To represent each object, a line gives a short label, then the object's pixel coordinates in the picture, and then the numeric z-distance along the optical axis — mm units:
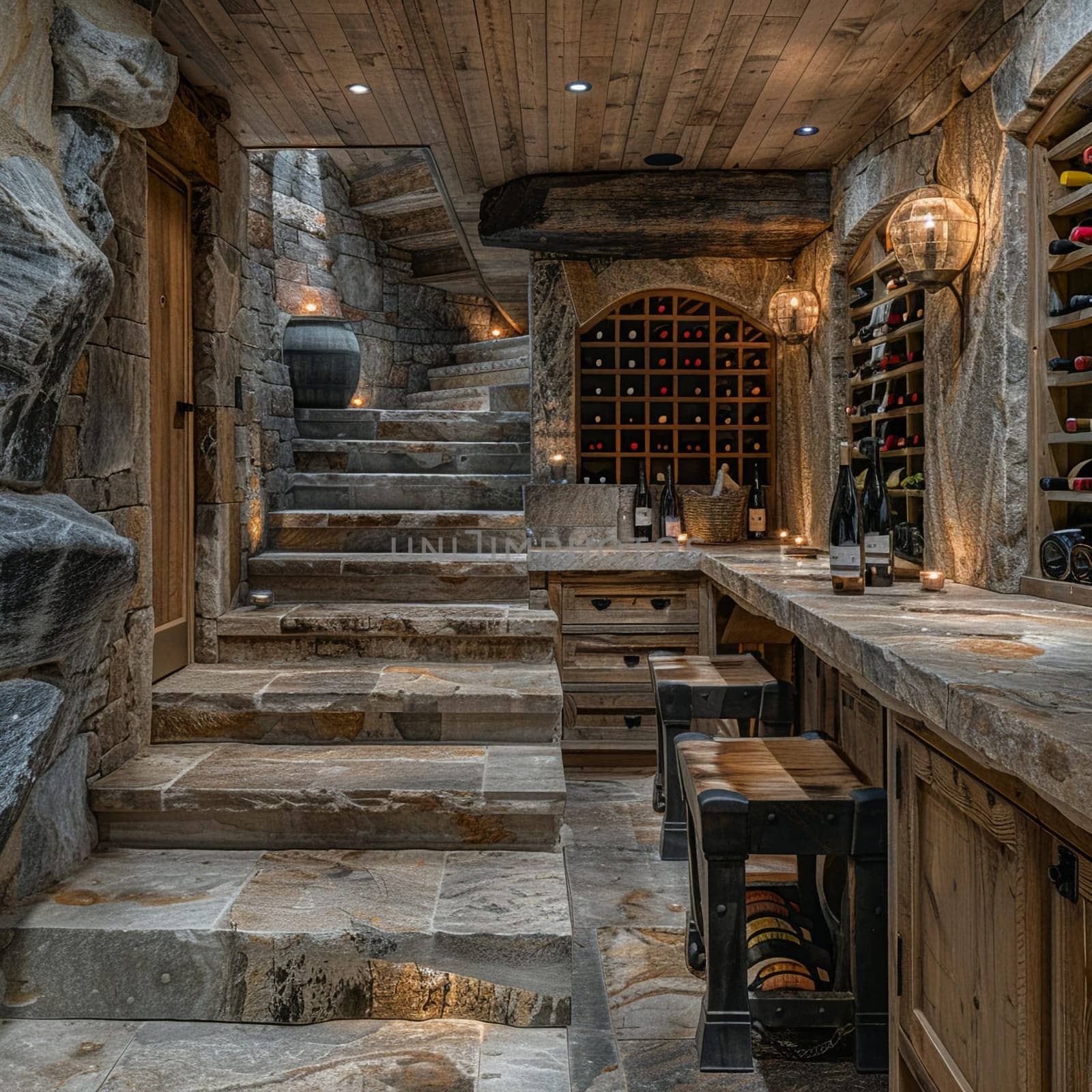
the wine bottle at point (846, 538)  2607
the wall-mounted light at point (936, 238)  2998
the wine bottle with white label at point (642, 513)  5133
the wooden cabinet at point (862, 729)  2838
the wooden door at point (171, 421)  3529
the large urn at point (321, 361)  5508
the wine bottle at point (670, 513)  5047
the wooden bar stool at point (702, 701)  3156
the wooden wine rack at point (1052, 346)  2660
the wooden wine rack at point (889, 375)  3613
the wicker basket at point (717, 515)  4922
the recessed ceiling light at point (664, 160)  4254
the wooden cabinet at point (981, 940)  1228
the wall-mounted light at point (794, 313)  4590
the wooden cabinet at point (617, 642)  4527
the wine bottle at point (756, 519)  5133
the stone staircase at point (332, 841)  2309
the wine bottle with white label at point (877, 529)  2867
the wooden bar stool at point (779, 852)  2057
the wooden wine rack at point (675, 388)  5219
